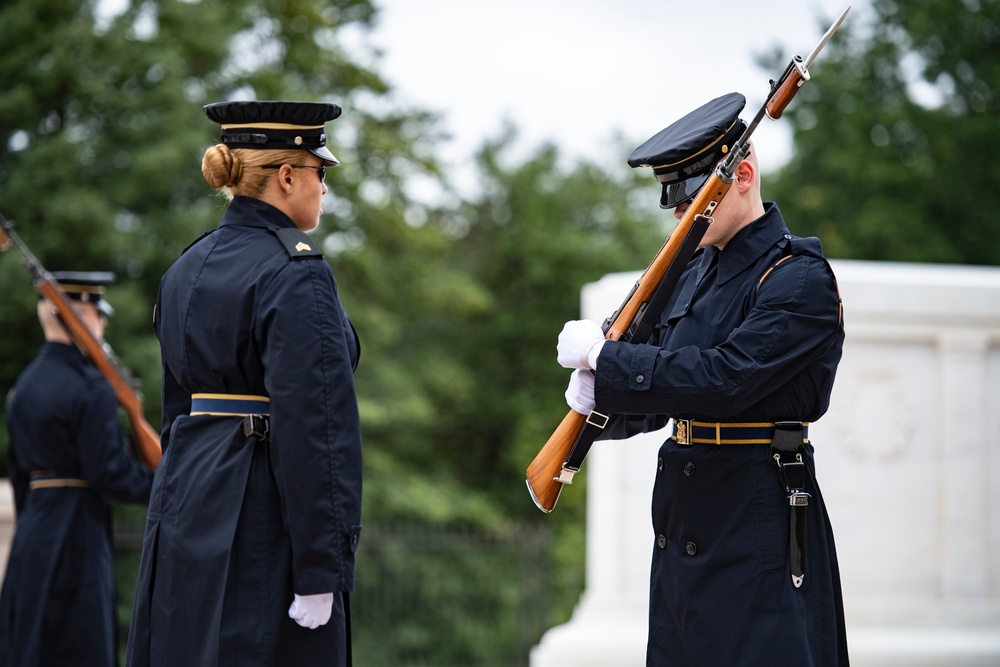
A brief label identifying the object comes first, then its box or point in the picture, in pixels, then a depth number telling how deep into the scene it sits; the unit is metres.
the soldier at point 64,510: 10.48
